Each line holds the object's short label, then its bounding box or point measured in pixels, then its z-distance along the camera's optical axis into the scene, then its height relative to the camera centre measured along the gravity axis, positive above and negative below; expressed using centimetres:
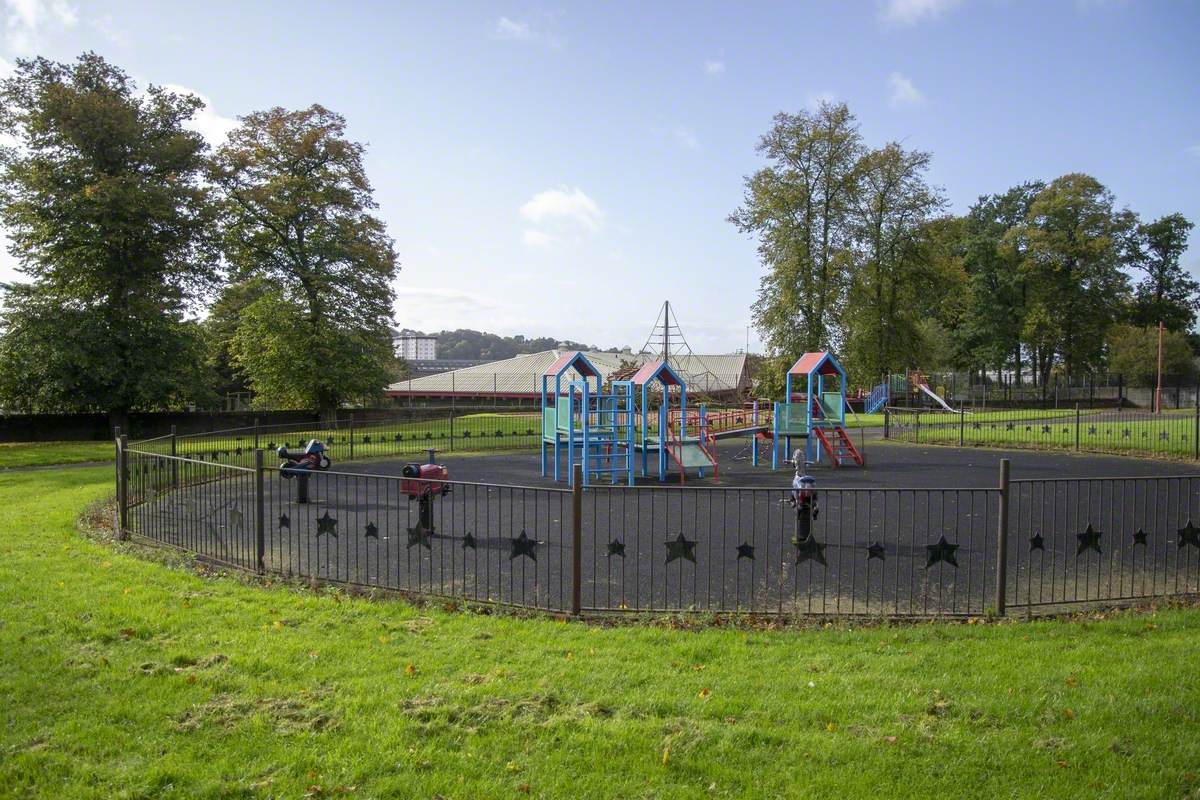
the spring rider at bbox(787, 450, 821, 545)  954 -145
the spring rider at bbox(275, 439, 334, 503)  1644 -161
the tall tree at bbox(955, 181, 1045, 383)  6069 +671
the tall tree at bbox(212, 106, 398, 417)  3703 +596
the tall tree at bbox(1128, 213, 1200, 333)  6681 +911
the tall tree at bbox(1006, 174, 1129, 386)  5719 +884
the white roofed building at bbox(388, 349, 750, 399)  6512 +58
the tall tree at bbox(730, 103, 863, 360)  4391 +899
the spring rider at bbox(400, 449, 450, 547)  787 -149
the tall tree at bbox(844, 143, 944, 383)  4603 +749
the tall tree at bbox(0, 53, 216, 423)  2995 +578
